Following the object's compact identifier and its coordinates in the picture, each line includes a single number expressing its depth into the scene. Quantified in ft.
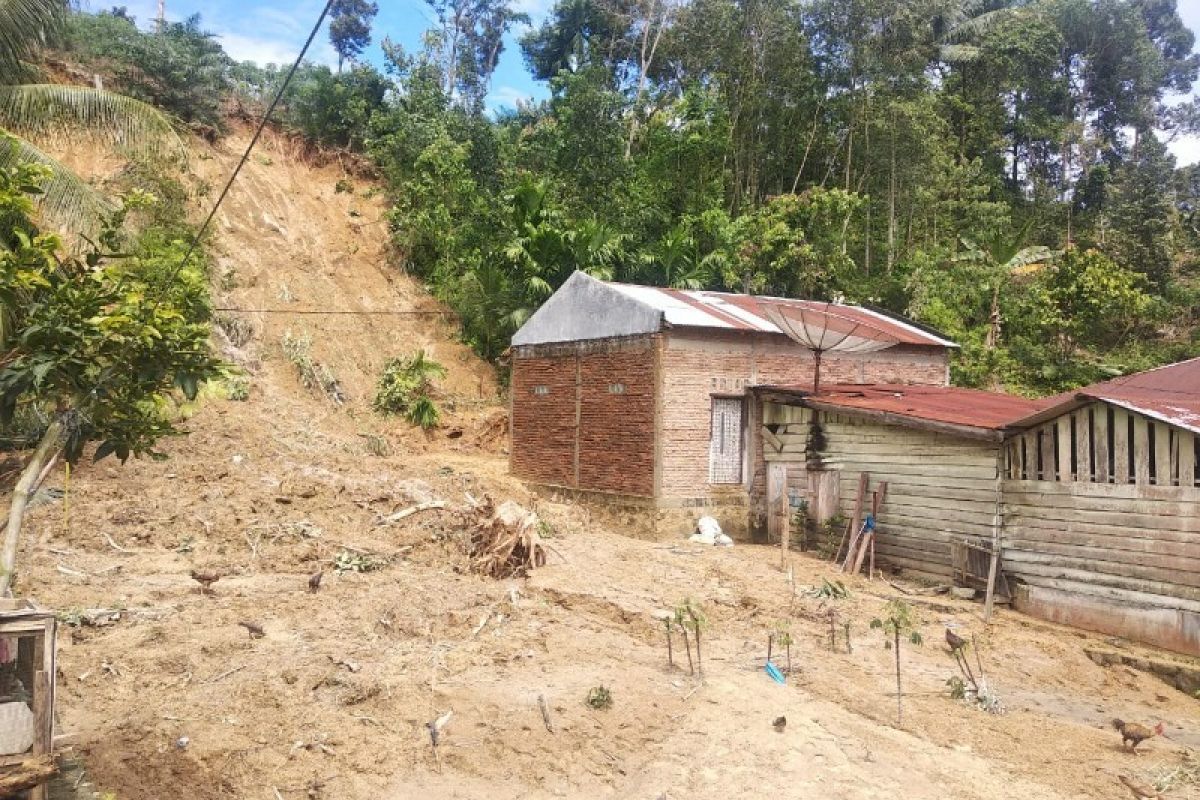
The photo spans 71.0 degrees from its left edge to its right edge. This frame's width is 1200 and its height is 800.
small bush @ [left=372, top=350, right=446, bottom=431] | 77.30
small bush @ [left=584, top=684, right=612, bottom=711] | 23.67
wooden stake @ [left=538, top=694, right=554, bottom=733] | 22.50
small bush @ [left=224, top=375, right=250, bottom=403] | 65.31
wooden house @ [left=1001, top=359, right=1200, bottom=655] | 30.53
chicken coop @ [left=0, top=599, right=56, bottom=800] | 15.35
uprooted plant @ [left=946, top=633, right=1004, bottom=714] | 25.31
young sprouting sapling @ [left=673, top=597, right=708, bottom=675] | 26.40
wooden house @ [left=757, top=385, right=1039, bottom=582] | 38.01
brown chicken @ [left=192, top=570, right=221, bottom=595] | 34.99
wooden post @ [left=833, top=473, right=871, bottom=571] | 43.62
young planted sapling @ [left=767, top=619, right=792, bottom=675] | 26.63
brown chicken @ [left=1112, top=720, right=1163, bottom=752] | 22.06
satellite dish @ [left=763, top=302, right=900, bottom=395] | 46.91
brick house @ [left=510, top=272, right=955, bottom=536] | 50.39
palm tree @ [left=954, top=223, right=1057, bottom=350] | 86.17
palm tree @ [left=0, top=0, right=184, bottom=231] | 35.14
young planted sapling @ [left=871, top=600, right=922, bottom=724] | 24.84
